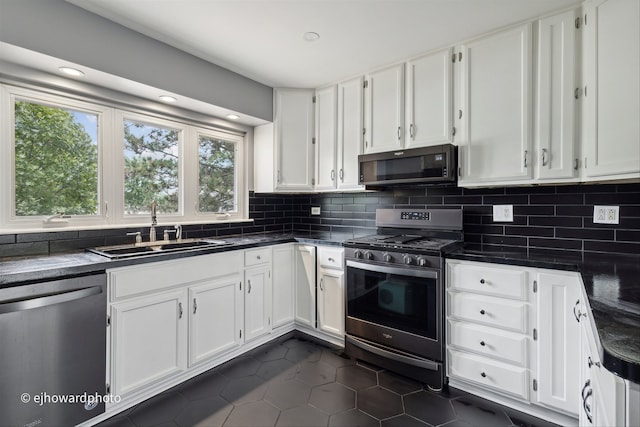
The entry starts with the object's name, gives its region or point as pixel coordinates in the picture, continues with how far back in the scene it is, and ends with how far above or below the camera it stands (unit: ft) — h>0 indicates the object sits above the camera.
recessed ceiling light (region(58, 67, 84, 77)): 6.04 +2.84
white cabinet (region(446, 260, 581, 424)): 5.34 -2.43
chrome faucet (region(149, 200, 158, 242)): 7.75 -0.36
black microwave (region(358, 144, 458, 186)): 7.05 +1.12
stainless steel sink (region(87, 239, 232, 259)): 6.15 -0.88
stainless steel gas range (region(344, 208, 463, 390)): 6.56 -2.02
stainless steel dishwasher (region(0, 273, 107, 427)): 4.44 -2.26
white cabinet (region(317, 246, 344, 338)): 8.34 -2.29
